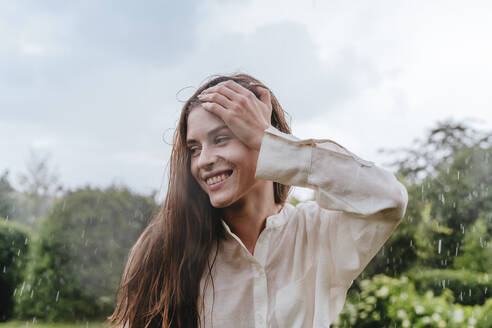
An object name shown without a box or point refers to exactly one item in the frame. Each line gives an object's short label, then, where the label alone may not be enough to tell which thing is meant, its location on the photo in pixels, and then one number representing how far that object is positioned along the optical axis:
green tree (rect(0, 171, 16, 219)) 9.33
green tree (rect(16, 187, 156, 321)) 7.08
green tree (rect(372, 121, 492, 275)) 5.90
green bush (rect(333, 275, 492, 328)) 3.74
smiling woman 1.38
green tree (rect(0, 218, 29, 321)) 7.72
